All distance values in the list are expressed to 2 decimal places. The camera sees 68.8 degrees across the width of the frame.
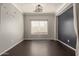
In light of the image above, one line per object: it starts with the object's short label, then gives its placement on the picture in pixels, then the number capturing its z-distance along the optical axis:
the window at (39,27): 4.89
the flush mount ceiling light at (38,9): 2.89
